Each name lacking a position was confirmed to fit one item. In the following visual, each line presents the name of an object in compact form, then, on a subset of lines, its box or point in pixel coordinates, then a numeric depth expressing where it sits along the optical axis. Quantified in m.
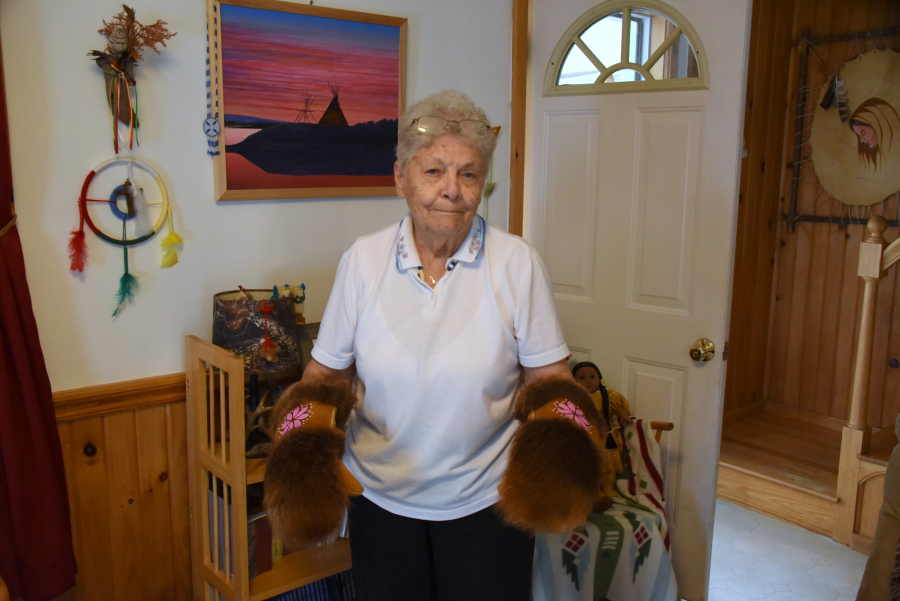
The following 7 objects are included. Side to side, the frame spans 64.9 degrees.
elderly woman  1.31
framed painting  1.91
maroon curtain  1.55
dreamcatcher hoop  1.70
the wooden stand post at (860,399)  2.78
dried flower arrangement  1.66
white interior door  2.10
